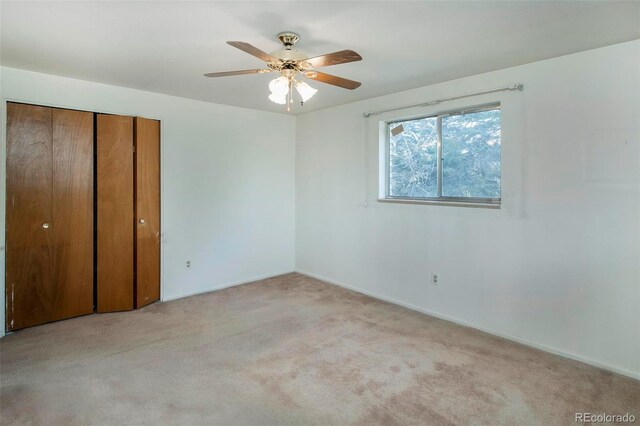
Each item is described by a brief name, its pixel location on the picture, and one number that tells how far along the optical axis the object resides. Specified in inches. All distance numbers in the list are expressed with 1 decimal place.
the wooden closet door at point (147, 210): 147.0
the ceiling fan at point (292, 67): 81.7
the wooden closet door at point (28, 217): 121.3
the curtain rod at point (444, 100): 114.3
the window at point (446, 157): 126.3
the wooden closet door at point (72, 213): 129.9
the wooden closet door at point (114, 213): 139.1
